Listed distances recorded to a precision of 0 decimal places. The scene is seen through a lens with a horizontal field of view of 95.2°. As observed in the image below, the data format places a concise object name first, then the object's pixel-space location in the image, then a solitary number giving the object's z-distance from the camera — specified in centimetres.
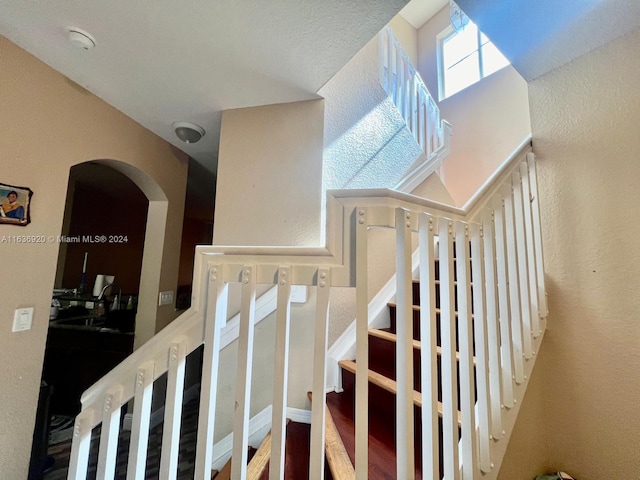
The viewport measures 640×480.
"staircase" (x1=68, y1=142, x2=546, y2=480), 79
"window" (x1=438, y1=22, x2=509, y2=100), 329
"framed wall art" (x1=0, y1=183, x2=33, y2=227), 139
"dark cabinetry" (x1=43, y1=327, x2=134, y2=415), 253
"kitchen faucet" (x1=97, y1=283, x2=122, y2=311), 294
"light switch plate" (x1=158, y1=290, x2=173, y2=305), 247
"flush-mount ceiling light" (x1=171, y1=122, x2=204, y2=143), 206
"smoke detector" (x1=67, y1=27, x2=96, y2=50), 131
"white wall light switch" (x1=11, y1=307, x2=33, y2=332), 144
